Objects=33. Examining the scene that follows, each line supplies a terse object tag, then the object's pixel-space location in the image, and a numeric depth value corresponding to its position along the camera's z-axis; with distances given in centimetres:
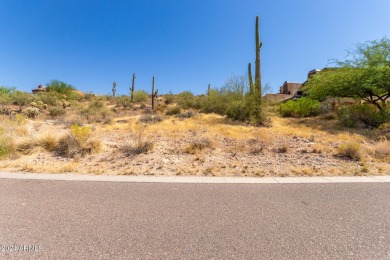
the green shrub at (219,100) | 1869
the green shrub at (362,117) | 1341
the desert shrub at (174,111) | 2109
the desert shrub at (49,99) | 2294
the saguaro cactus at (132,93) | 2728
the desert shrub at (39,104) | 1990
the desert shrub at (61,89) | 2844
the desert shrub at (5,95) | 2113
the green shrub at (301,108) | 1939
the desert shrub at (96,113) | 1650
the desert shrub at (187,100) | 2428
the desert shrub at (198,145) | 767
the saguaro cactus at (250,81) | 1620
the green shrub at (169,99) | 2969
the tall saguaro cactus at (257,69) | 1508
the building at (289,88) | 4228
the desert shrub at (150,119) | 1561
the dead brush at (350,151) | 684
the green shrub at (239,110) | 1591
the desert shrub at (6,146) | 658
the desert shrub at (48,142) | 754
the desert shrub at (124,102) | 2645
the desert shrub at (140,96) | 2835
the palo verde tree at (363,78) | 1350
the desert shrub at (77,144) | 714
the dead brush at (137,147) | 741
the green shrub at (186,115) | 1830
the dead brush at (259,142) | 796
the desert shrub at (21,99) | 2200
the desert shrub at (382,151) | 706
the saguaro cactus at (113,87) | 3492
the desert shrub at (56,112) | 1839
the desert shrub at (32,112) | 1664
